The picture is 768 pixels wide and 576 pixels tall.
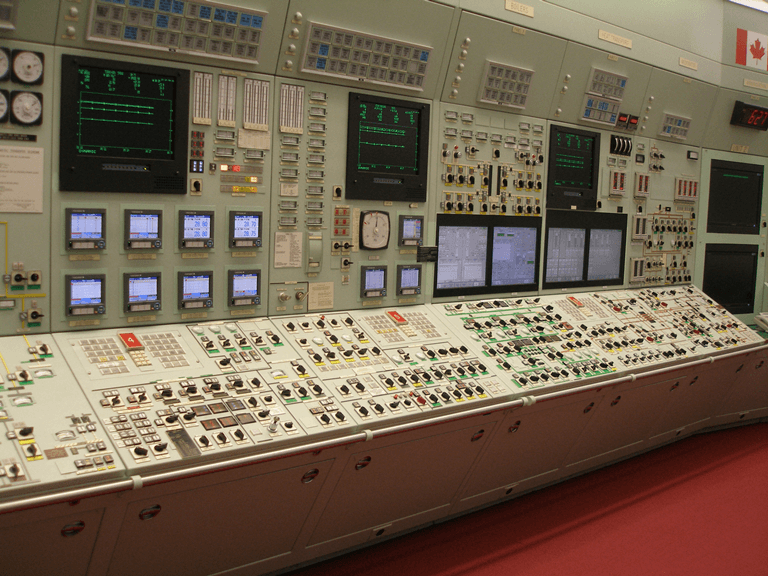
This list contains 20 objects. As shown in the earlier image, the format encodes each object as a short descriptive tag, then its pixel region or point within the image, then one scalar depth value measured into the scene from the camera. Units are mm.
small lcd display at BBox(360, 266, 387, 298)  3689
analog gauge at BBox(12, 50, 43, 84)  2535
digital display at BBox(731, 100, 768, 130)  5734
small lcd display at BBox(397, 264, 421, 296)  3855
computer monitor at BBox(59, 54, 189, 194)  2699
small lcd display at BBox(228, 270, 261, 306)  3199
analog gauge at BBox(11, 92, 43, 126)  2557
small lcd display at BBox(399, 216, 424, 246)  3838
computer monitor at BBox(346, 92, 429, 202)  3558
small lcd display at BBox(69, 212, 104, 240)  2742
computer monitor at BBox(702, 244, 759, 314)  5996
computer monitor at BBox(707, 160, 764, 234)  5914
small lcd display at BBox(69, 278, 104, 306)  2764
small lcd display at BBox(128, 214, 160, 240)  2883
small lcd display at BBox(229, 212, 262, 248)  3166
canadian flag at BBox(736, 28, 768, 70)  5582
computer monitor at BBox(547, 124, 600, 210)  4574
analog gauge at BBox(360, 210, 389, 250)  3652
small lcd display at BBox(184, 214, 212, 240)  3027
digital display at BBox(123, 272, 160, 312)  2902
